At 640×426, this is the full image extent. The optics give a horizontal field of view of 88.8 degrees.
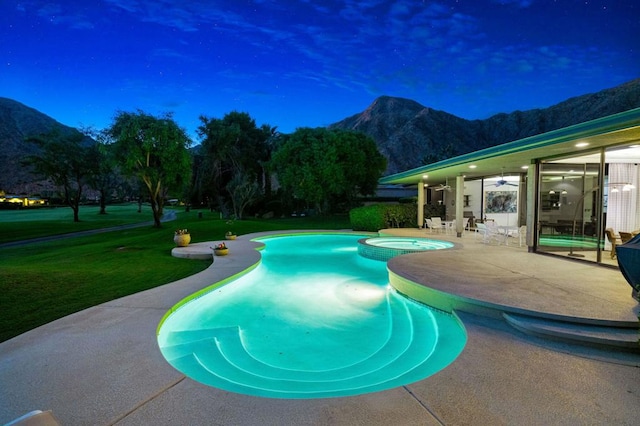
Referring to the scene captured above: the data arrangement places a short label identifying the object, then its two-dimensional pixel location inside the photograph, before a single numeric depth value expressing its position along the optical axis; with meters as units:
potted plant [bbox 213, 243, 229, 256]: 9.88
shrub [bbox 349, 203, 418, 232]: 17.59
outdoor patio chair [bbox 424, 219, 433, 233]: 15.30
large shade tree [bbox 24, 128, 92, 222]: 26.48
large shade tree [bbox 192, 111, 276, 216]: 30.91
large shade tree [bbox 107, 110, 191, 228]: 18.06
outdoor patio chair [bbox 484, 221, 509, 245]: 11.01
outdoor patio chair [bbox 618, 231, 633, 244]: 7.60
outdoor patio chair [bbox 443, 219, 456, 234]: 15.15
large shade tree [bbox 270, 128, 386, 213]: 23.89
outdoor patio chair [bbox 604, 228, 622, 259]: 7.84
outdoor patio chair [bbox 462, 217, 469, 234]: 17.38
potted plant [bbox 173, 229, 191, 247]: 11.74
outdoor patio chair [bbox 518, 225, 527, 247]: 10.66
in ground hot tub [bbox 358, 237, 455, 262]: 10.68
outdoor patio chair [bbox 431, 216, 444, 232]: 15.07
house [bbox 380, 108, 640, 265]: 6.67
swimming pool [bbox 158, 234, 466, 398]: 3.79
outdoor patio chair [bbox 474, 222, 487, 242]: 11.44
